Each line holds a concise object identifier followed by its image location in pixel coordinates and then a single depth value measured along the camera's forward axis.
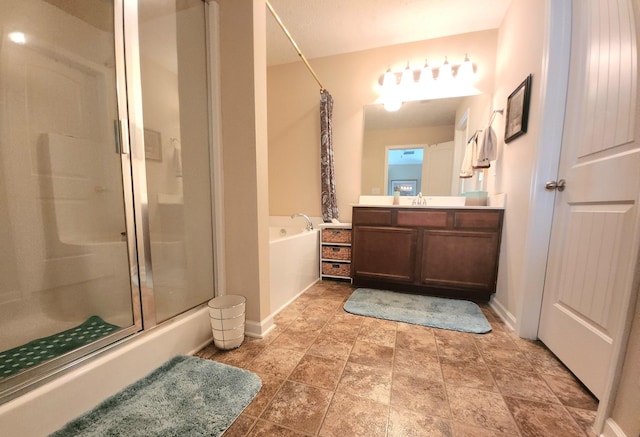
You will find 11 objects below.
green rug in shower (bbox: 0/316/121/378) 0.87
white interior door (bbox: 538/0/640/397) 0.88
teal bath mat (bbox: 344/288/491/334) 1.58
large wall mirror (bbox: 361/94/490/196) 2.35
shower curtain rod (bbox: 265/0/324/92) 2.04
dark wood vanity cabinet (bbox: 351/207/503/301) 1.88
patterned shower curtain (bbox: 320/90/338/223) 2.51
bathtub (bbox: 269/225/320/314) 1.72
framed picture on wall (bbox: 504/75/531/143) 1.47
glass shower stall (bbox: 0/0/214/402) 1.10
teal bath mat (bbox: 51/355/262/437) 0.79
